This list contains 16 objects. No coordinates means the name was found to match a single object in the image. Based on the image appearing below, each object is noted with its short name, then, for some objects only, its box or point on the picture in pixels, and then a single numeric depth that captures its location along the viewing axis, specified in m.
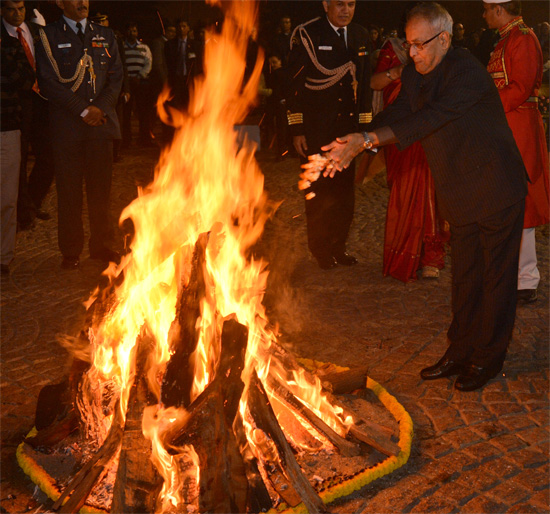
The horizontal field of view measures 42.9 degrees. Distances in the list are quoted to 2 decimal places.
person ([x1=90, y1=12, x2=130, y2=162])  11.75
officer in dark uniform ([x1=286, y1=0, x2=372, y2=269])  7.38
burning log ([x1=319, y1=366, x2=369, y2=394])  4.75
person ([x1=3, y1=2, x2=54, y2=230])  8.59
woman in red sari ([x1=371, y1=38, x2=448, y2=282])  7.28
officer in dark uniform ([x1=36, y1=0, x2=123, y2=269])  7.41
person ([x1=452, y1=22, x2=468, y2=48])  20.64
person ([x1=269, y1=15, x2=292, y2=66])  13.64
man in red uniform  6.05
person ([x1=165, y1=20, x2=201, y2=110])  15.26
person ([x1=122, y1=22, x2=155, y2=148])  14.89
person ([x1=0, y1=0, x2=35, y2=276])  7.55
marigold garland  3.74
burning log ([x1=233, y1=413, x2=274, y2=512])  3.65
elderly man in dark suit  4.57
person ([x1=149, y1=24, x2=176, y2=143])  15.51
